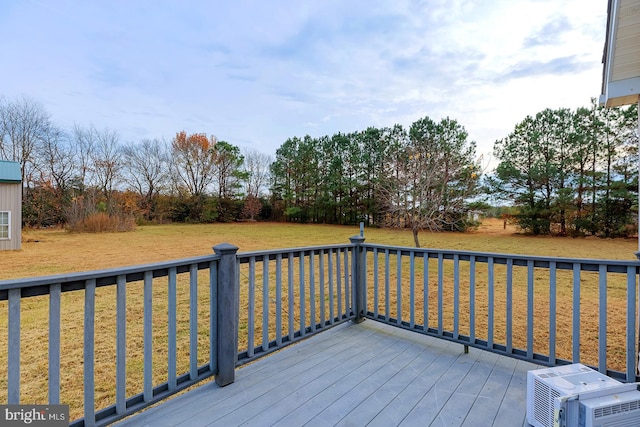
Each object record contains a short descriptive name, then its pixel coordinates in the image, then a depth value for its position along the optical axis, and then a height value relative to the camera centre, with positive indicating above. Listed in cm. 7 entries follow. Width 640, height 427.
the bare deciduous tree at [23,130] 1470 +418
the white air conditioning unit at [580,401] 134 -88
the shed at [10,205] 952 +22
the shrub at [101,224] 1473 -62
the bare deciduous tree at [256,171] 2580 +362
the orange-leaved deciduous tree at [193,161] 2283 +399
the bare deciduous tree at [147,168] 2075 +315
